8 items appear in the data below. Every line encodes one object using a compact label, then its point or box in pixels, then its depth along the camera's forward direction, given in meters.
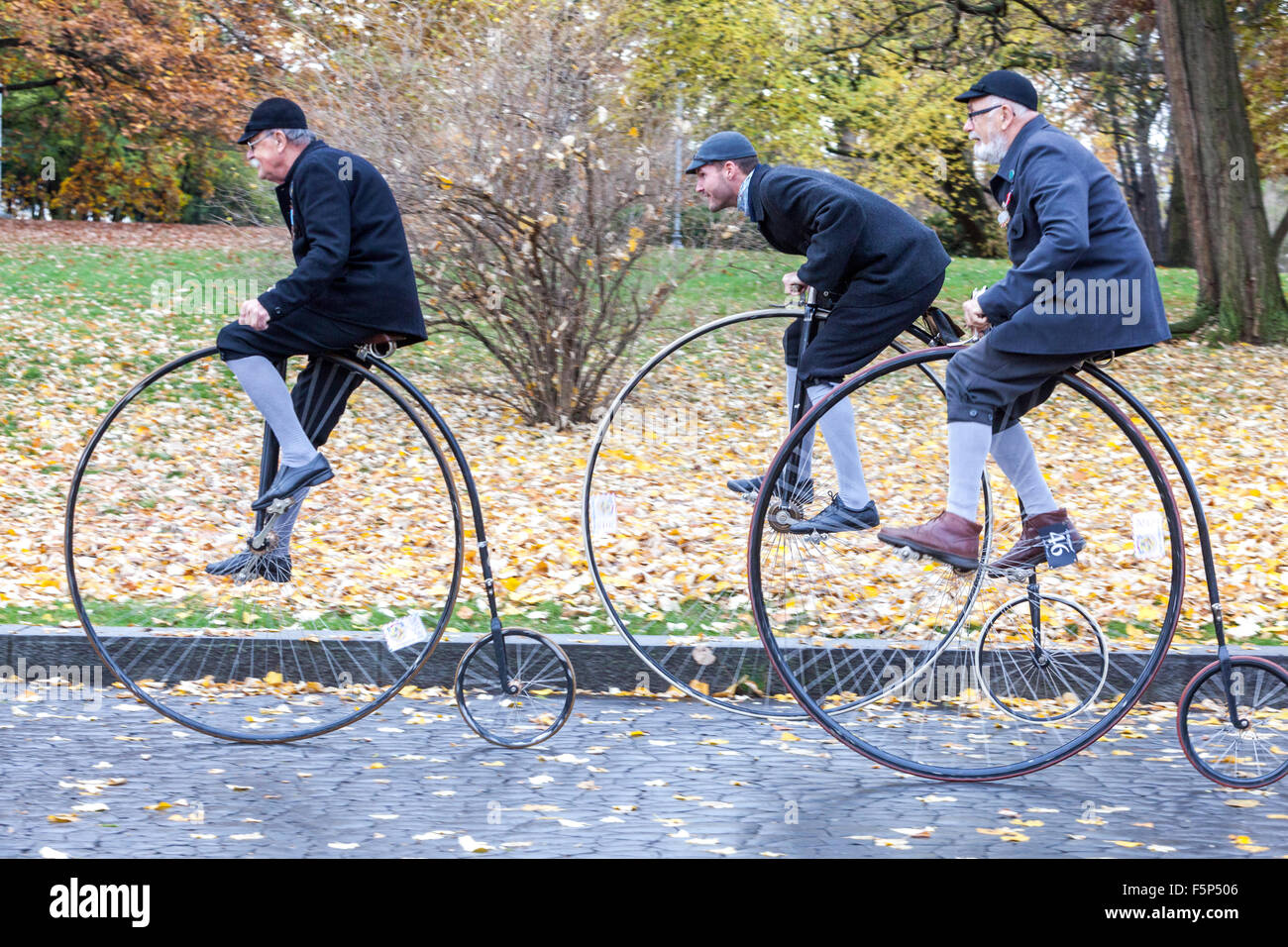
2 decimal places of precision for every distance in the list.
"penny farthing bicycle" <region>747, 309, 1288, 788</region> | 4.34
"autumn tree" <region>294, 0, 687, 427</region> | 9.15
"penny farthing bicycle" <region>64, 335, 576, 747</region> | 4.82
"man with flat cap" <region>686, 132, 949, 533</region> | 4.73
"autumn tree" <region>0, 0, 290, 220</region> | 21.61
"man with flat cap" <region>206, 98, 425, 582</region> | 4.55
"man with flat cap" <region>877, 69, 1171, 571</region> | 4.12
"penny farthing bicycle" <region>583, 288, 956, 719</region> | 5.23
